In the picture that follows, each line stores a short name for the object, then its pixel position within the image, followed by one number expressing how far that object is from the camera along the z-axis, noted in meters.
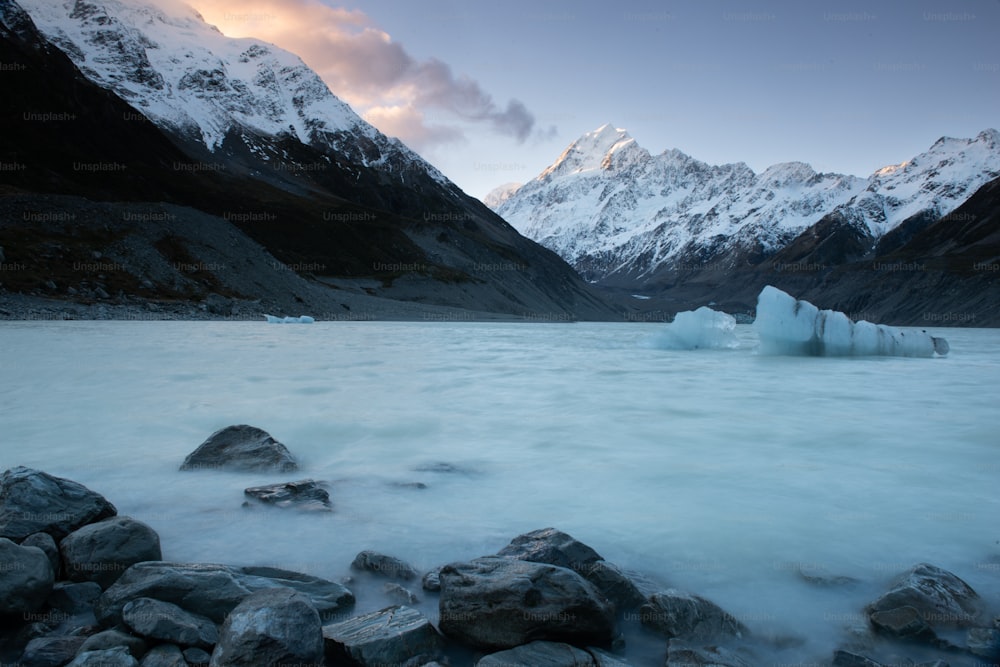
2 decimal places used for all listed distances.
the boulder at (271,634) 3.10
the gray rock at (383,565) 4.46
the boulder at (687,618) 3.79
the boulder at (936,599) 3.86
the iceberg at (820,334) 23.34
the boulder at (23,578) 3.59
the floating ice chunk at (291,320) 47.78
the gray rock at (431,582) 4.26
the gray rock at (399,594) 4.12
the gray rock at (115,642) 3.22
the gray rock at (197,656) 3.23
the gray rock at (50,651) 3.23
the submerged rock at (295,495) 5.71
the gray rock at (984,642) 3.55
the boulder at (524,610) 3.56
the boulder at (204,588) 3.68
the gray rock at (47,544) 4.16
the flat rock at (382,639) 3.34
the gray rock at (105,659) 3.05
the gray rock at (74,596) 3.84
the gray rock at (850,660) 3.44
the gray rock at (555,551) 4.40
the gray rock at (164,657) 3.15
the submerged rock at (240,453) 6.91
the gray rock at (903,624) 3.69
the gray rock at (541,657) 3.31
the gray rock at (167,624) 3.35
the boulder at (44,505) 4.46
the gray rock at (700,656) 3.40
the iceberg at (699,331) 27.91
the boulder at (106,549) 4.16
